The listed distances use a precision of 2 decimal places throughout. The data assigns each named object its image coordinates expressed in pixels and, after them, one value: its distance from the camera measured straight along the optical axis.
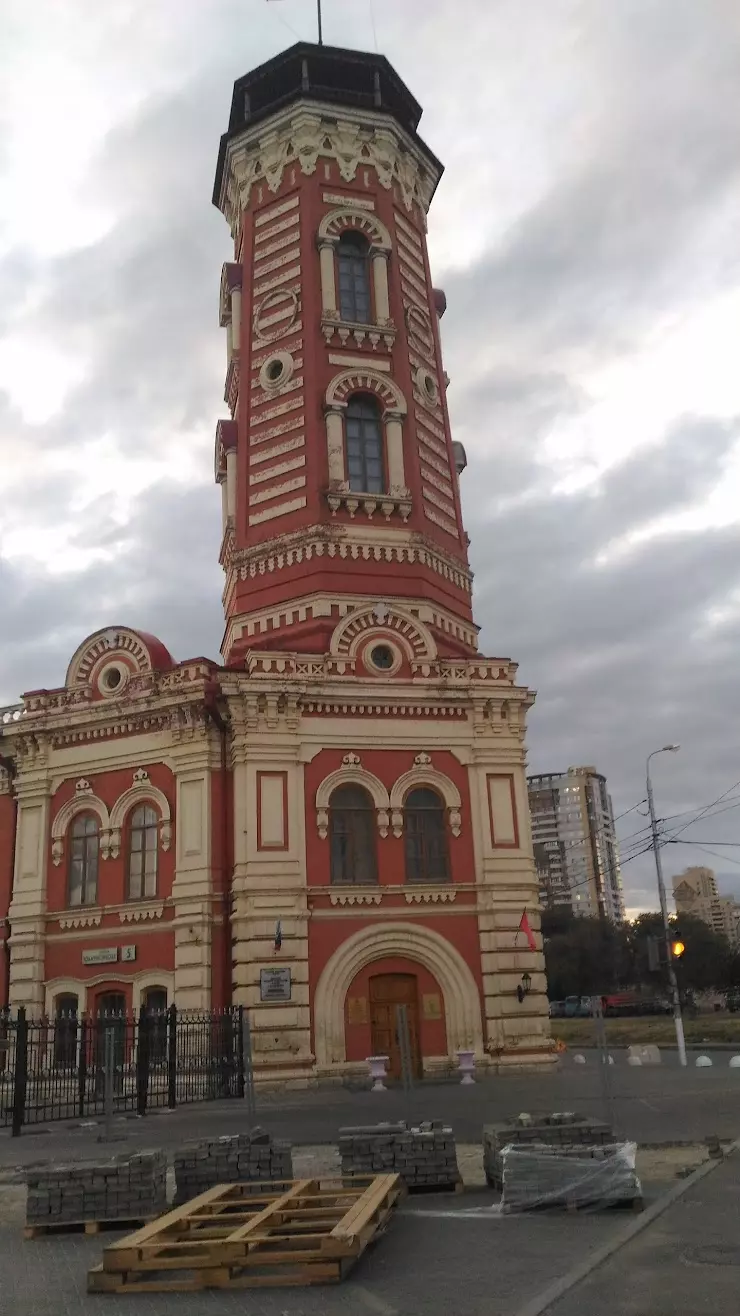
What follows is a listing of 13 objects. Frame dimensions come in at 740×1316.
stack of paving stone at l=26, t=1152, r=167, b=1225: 9.95
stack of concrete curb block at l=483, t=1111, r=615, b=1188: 10.88
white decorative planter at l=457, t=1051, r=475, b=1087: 24.86
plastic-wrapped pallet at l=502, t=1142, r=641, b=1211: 9.84
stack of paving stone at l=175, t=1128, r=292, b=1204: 10.65
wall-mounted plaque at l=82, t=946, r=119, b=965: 26.73
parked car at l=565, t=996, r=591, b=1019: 72.76
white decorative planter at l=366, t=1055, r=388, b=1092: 24.44
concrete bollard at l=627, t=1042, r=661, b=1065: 30.97
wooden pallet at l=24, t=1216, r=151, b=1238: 9.88
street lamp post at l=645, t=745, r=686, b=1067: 27.66
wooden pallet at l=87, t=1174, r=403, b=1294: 7.70
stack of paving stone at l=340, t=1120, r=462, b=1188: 11.04
